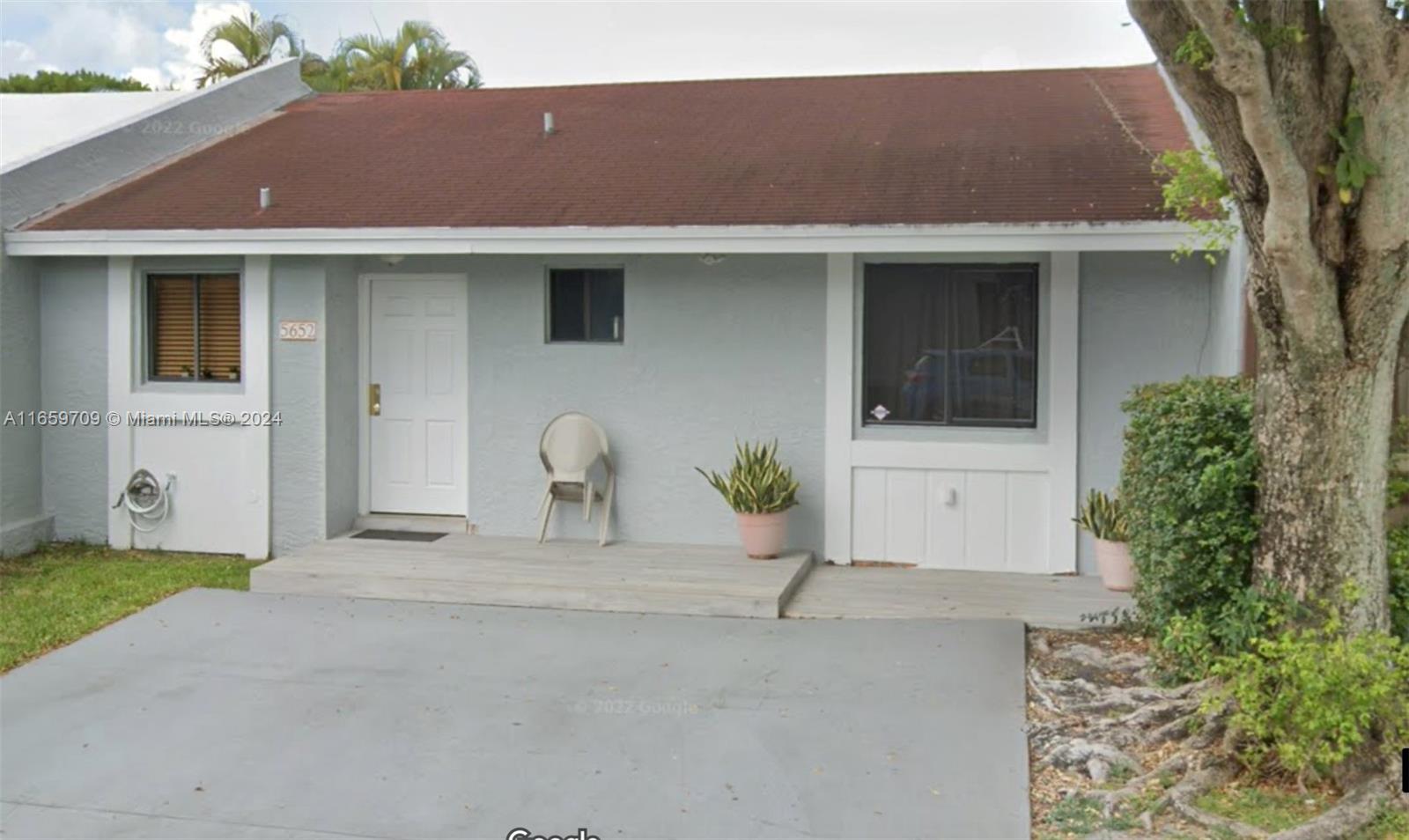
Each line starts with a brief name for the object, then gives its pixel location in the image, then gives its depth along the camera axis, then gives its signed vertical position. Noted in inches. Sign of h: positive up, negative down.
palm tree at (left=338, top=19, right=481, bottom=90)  1023.0 +258.2
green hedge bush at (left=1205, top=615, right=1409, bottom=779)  192.7 -49.4
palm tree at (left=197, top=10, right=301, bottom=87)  989.2 +259.8
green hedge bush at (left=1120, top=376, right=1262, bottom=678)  229.6 -26.1
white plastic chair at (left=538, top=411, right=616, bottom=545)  388.8 -24.4
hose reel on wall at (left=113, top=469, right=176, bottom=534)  416.8 -40.9
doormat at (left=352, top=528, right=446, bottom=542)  402.0 -50.6
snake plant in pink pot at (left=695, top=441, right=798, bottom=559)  366.6 -34.5
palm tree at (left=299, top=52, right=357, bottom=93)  997.8 +246.6
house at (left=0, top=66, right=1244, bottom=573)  362.3 +15.5
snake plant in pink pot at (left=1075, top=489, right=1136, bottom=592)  339.9 -43.4
